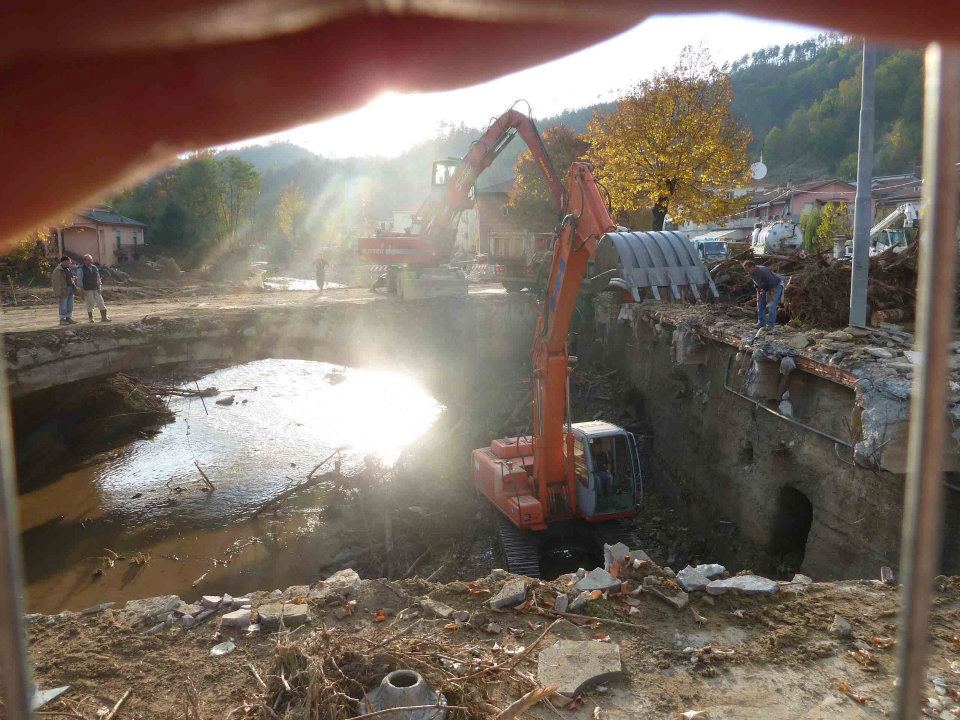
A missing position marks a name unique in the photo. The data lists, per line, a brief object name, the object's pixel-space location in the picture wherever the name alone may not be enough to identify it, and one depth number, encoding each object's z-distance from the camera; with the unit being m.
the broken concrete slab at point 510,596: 5.95
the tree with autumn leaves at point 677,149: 21.00
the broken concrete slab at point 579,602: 5.91
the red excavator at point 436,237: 16.94
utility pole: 8.72
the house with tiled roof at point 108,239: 36.41
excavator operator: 9.13
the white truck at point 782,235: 25.83
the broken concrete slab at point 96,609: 6.26
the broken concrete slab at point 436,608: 5.89
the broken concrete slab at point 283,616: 5.72
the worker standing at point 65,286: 14.47
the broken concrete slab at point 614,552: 7.46
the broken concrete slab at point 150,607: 6.01
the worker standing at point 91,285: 14.87
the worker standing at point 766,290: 10.76
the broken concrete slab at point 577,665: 4.79
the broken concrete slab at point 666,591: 5.91
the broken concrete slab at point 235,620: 5.75
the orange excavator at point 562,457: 8.60
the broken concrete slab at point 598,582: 6.26
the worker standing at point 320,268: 24.28
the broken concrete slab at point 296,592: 6.34
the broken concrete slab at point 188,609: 6.04
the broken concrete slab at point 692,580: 6.13
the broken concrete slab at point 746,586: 6.01
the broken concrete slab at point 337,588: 6.21
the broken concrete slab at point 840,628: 5.36
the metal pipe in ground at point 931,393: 1.01
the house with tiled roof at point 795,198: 38.97
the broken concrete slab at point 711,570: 6.43
